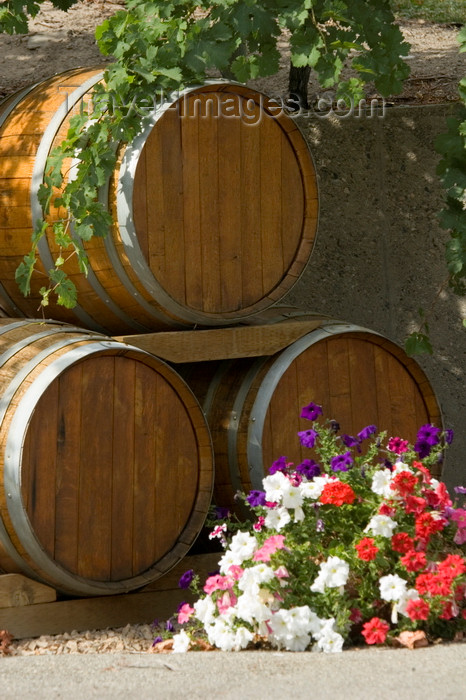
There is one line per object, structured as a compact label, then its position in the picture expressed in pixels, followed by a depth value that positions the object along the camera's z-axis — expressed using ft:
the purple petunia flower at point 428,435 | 24.54
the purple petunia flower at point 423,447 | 24.70
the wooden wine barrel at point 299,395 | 26.66
